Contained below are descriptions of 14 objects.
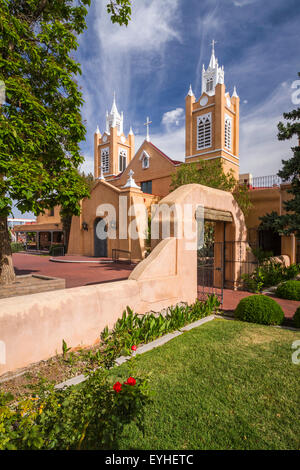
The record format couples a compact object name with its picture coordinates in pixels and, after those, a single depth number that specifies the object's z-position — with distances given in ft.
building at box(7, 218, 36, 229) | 158.01
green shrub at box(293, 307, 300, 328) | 19.88
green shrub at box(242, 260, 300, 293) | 33.24
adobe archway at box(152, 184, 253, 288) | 21.94
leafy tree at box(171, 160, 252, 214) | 48.16
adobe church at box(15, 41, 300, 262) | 56.03
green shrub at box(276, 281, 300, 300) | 29.17
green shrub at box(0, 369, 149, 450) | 6.97
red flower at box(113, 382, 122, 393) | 7.87
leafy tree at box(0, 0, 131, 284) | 16.75
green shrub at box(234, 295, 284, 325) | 20.61
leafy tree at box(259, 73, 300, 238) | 34.99
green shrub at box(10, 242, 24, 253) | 91.35
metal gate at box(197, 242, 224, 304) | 33.65
